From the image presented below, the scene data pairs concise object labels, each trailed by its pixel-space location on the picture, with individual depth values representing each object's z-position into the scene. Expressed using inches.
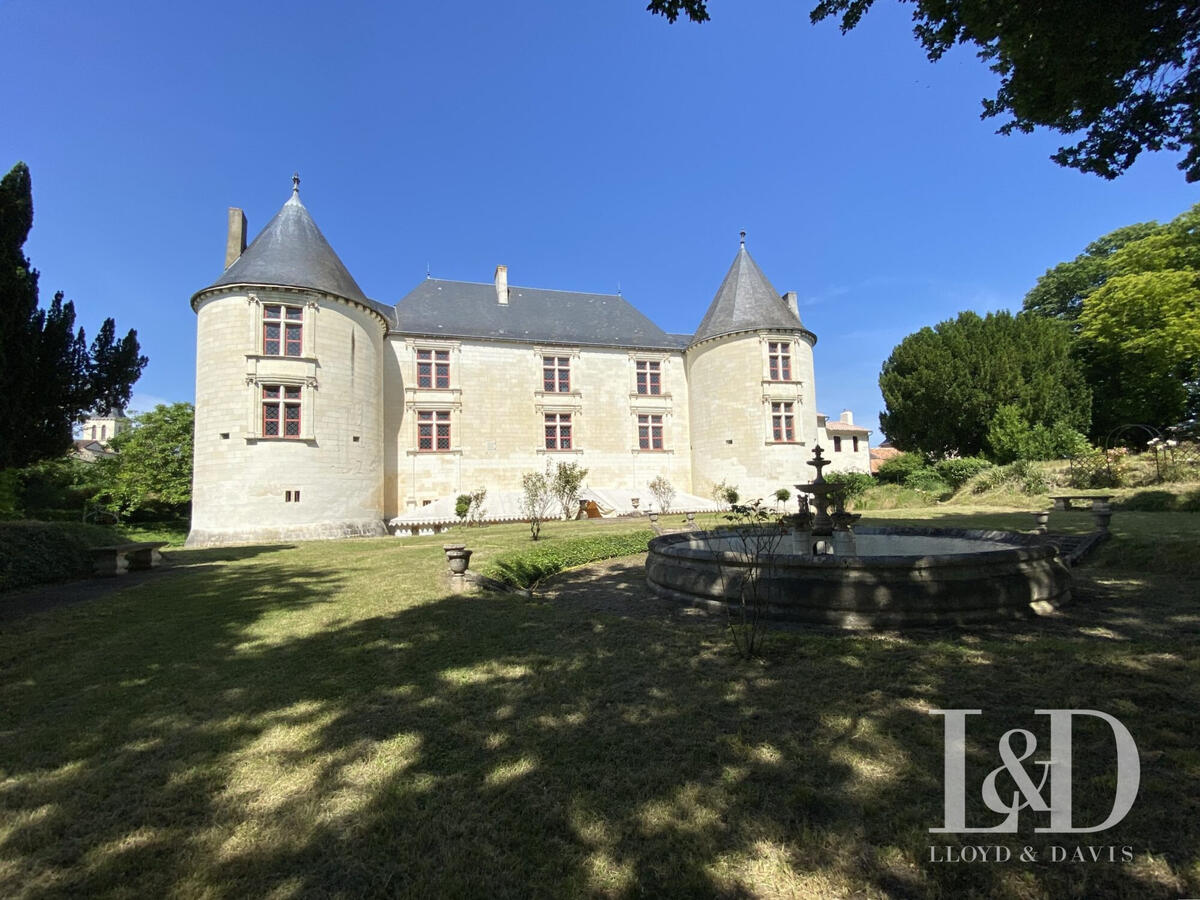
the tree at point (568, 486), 805.2
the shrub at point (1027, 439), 875.4
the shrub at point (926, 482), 912.3
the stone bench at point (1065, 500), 584.1
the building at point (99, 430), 2648.1
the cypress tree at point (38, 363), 309.9
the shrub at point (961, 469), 888.9
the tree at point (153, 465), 1024.2
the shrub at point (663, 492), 976.9
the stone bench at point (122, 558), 372.2
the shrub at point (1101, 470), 695.1
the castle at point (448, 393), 718.5
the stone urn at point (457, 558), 289.0
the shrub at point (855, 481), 911.0
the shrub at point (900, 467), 1037.2
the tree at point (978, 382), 981.2
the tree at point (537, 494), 812.6
